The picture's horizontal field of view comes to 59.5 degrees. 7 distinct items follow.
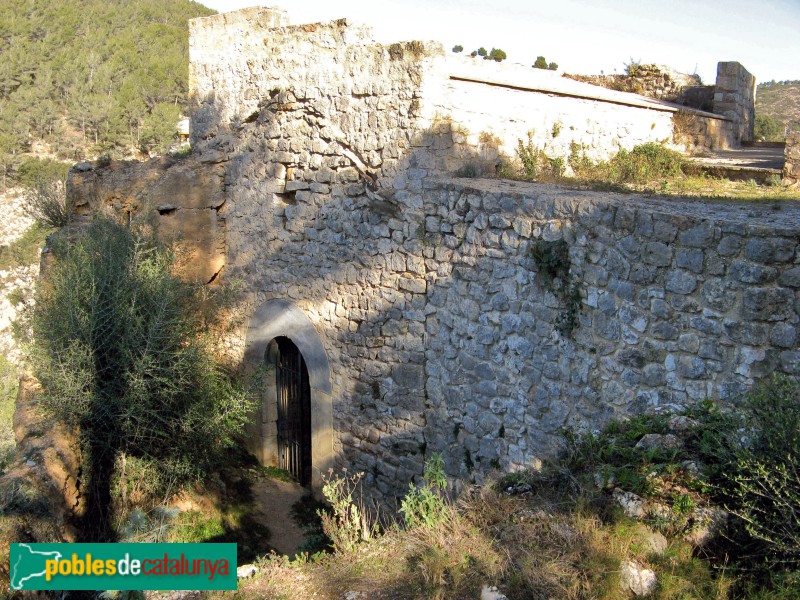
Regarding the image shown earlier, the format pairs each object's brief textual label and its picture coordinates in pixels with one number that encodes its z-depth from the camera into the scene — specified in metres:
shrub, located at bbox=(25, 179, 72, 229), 9.49
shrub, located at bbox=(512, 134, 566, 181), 7.13
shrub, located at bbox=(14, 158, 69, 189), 28.35
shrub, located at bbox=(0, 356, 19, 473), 12.90
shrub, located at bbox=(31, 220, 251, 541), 6.73
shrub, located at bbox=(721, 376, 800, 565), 2.91
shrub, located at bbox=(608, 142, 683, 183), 7.78
